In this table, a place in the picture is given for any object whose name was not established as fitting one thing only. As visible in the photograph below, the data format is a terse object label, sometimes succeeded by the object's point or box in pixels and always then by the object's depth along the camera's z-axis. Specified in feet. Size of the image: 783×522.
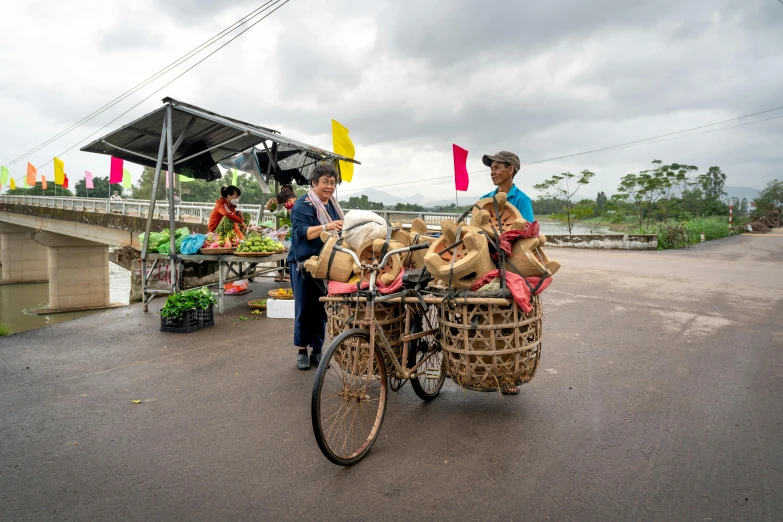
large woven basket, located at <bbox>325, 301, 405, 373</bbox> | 10.15
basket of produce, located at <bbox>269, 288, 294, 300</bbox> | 24.40
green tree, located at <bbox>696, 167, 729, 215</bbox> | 128.36
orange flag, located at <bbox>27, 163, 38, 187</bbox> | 120.26
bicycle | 9.10
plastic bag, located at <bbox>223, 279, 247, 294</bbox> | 28.60
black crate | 19.57
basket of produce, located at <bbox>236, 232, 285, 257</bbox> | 22.67
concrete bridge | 63.26
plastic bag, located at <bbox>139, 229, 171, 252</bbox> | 24.07
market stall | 22.17
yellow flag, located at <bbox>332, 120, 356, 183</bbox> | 34.50
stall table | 22.49
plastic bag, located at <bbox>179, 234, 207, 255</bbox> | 22.90
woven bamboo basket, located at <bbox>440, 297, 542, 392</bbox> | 9.46
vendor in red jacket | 24.47
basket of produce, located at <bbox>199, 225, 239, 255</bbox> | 22.50
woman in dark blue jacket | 13.28
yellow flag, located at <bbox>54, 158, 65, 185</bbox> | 104.11
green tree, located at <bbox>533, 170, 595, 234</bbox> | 85.56
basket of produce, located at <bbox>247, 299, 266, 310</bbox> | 24.08
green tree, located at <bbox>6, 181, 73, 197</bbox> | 235.40
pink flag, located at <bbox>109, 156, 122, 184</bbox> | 78.07
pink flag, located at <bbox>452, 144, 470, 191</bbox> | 47.73
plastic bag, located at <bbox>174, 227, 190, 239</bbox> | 24.20
